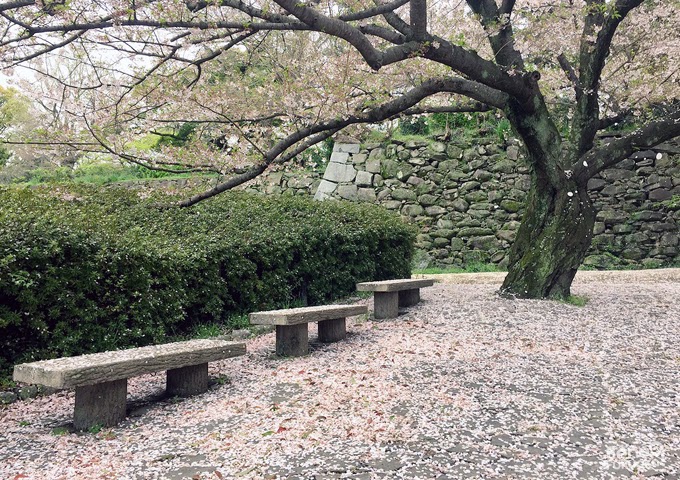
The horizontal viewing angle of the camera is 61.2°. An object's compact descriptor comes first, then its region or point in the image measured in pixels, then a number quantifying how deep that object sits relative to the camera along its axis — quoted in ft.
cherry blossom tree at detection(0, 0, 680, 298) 14.84
